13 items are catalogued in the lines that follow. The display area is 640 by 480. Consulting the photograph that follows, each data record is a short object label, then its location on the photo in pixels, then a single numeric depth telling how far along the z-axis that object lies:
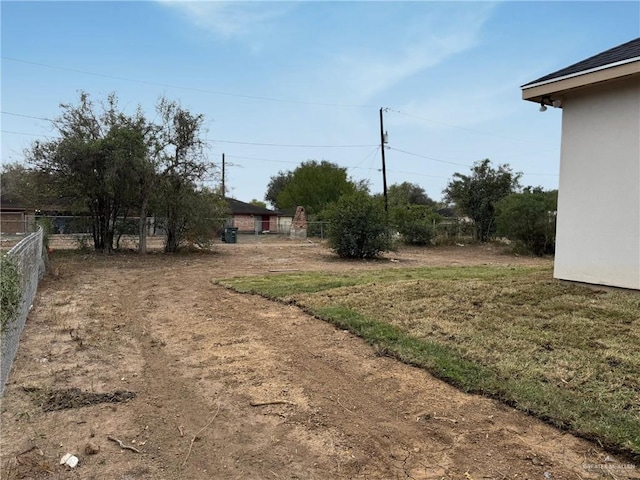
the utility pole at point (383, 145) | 28.94
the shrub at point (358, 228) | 17.38
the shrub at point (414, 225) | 24.88
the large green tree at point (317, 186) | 51.06
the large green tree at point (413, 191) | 58.30
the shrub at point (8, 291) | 3.47
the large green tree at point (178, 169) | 16.58
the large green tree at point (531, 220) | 19.53
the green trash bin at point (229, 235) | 27.31
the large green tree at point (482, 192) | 25.61
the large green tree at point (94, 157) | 14.59
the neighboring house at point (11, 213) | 27.91
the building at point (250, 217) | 43.50
